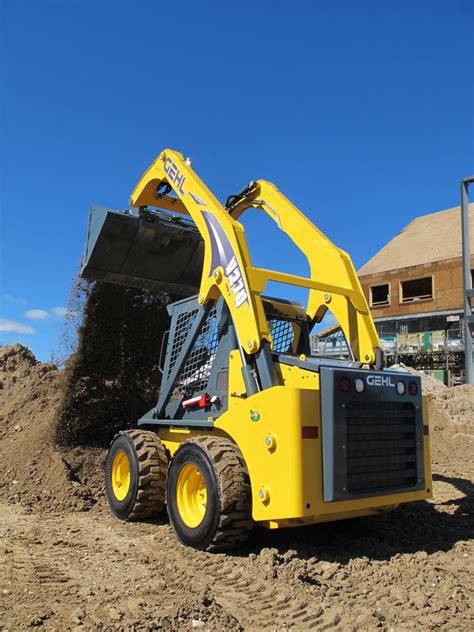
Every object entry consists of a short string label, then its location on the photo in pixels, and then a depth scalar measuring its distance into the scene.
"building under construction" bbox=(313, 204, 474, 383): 28.77
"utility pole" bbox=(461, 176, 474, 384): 13.98
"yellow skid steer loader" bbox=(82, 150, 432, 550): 4.49
